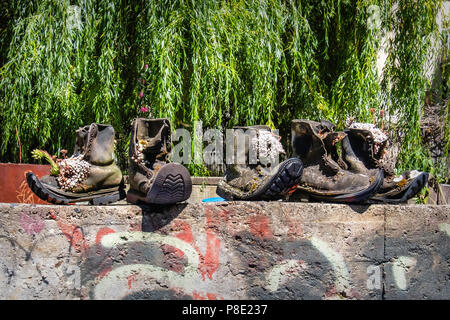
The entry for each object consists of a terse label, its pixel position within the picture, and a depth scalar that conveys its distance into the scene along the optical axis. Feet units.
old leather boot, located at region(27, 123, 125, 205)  6.49
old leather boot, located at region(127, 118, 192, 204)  5.75
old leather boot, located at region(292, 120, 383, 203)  6.52
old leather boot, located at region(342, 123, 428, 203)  6.83
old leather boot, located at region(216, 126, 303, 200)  6.43
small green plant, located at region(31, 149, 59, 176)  6.68
